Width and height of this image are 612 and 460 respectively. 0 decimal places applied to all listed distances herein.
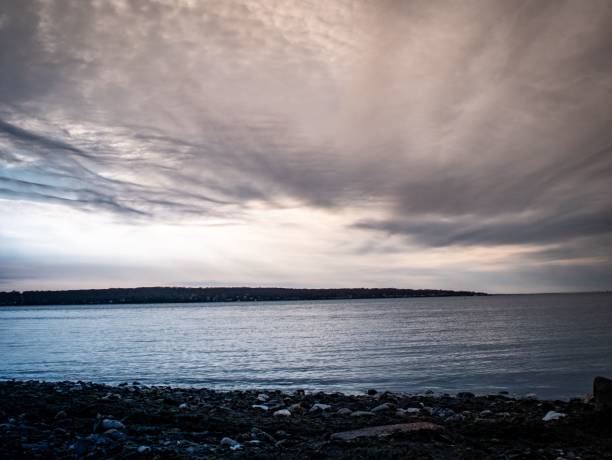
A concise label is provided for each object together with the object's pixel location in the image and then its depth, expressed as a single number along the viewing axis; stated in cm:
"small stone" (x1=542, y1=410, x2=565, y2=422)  1378
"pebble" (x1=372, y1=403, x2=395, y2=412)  1559
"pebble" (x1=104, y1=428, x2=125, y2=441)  1094
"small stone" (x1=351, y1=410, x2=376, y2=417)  1467
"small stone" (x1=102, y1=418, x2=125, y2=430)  1183
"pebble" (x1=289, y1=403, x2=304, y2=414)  1545
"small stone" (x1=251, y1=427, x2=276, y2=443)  1138
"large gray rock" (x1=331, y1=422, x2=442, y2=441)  1061
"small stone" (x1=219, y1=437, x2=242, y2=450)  1041
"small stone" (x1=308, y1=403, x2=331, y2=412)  1557
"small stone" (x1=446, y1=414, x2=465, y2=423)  1377
